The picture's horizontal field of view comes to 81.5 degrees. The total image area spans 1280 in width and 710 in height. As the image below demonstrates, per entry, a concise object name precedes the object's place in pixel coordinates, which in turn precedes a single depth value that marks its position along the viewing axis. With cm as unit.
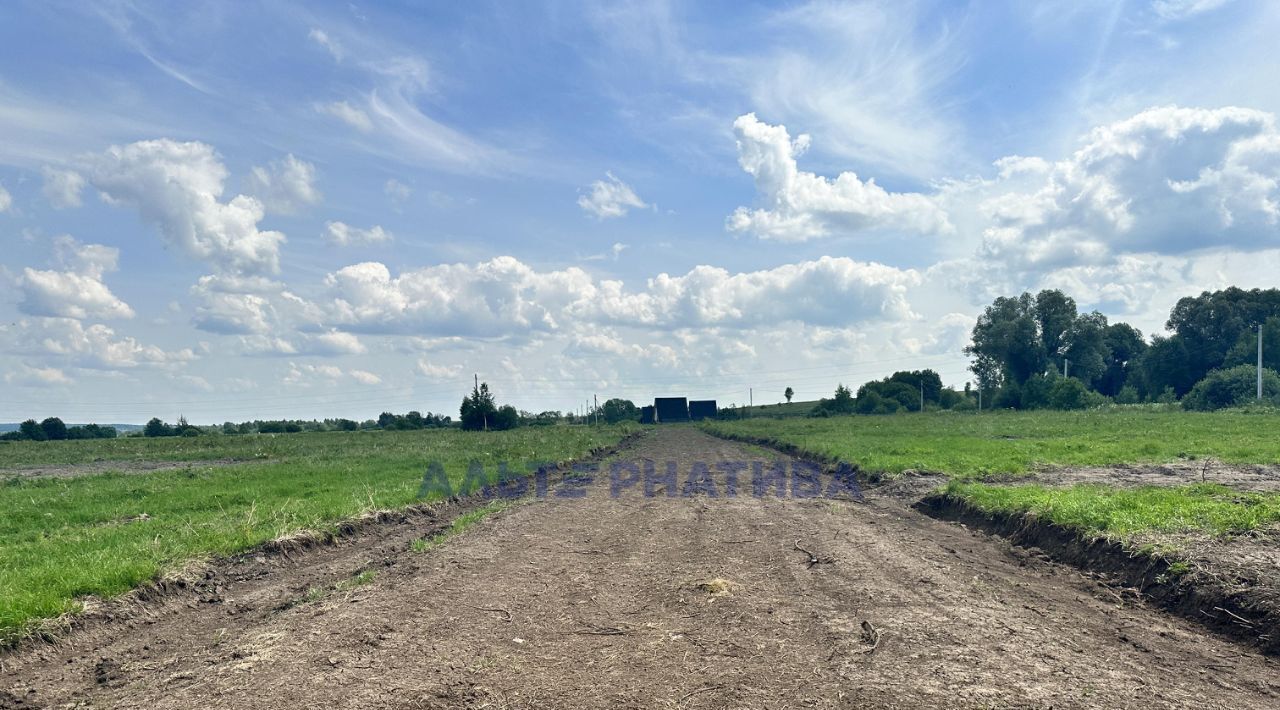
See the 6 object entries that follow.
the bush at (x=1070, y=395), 7688
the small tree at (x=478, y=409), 7894
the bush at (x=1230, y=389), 5934
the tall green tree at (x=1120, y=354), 10794
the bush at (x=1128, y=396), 8769
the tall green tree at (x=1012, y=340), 9638
